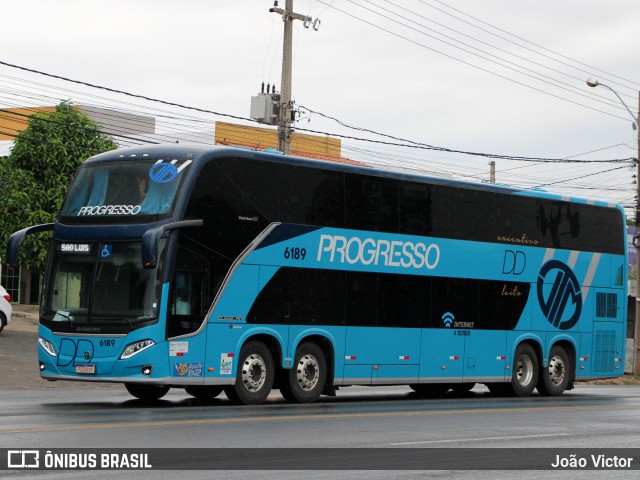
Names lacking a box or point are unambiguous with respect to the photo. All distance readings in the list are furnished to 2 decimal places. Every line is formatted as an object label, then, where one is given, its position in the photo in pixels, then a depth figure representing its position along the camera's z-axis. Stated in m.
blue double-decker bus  19.97
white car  39.16
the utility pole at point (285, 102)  36.41
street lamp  41.85
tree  49.16
